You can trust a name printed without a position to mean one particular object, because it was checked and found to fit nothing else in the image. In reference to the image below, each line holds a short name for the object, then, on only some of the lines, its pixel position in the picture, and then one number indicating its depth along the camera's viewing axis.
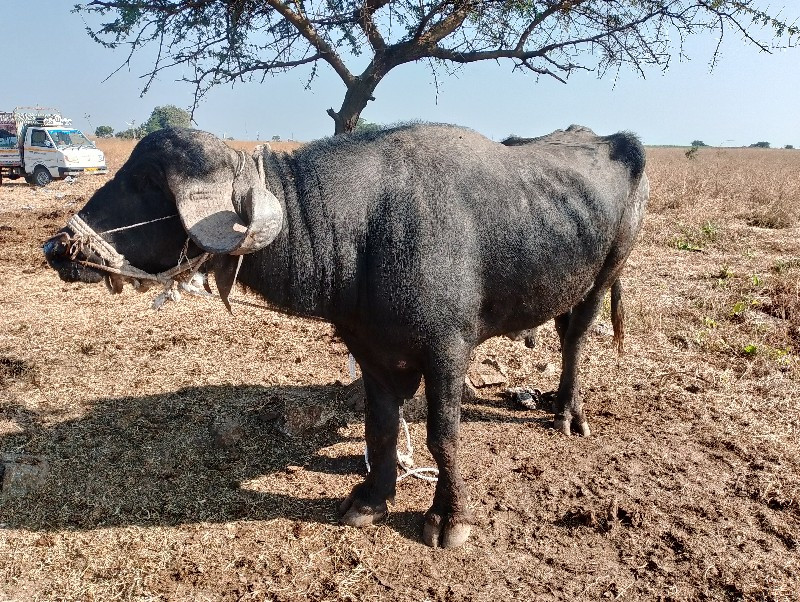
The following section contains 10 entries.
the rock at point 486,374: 5.28
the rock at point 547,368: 5.61
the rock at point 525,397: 5.02
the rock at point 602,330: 6.39
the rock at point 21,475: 3.65
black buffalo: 2.69
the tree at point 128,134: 40.19
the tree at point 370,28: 4.37
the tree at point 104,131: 86.19
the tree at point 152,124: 35.65
